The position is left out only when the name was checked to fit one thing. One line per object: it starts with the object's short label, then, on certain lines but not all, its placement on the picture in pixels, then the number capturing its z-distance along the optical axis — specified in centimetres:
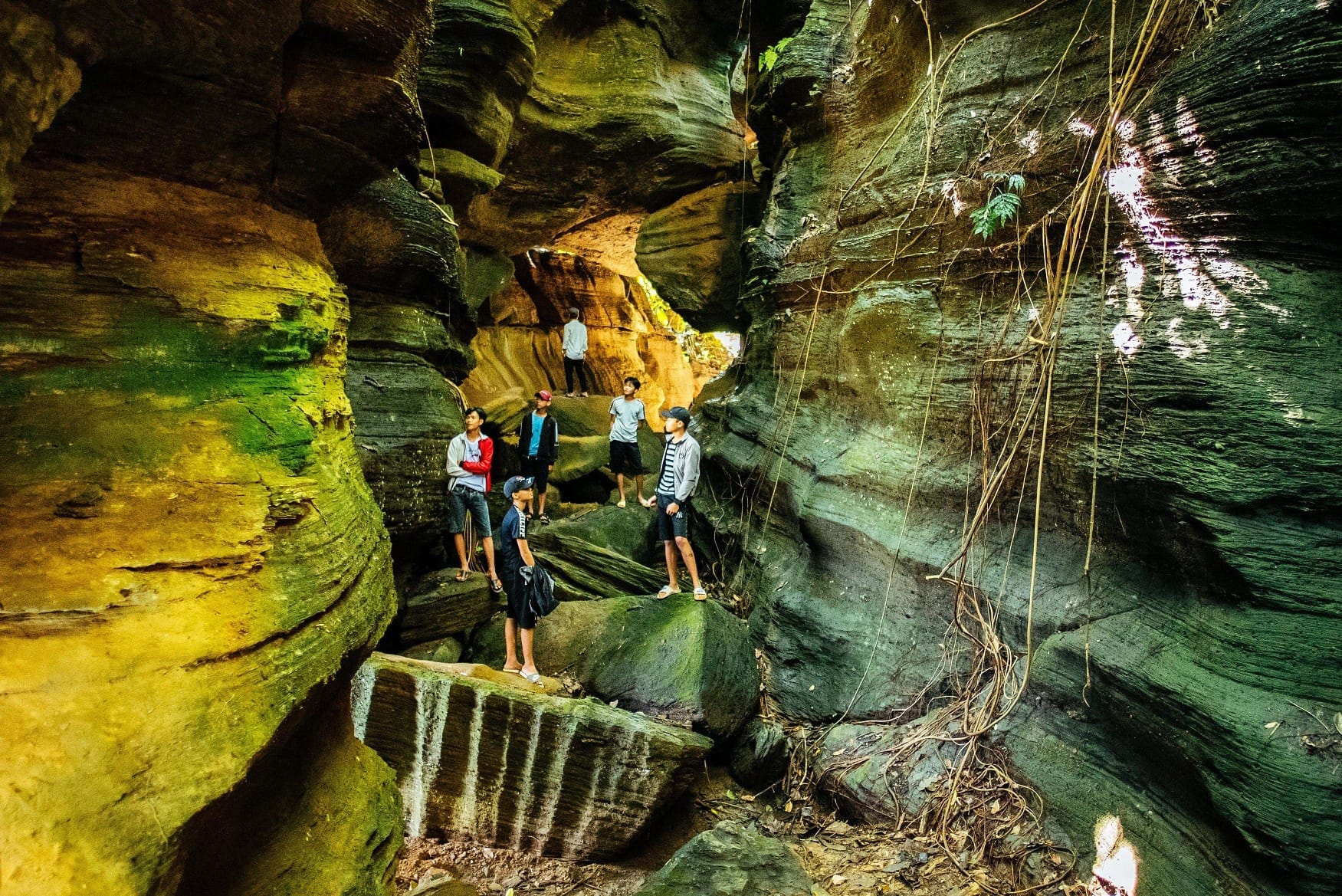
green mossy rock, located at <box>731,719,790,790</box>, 580
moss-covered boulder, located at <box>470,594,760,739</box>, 592
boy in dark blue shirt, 576
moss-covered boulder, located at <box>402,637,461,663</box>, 662
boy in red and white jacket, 716
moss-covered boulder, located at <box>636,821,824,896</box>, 374
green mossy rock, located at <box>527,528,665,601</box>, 773
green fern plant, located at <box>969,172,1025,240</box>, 518
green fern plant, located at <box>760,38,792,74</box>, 903
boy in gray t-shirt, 996
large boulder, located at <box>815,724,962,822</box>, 477
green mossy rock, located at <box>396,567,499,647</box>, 680
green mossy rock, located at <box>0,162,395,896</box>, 186
